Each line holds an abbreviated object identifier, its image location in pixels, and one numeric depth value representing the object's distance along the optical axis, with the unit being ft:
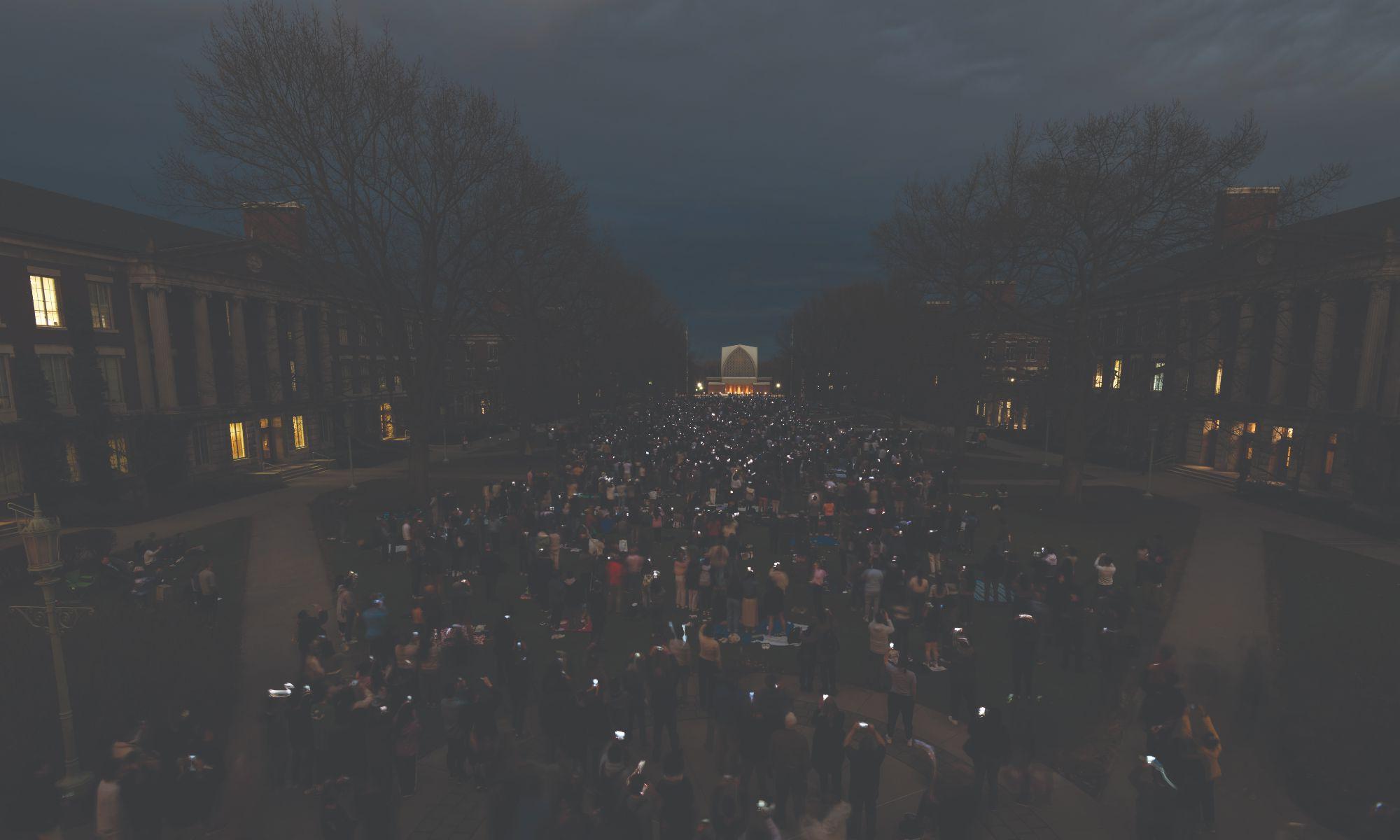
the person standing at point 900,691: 29.22
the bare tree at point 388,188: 67.77
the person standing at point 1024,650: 32.55
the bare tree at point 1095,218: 70.23
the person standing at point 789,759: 23.81
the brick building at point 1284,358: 79.00
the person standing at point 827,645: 33.45
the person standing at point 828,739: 24.59
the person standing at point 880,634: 34.37
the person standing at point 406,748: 25.67
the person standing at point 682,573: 46.29
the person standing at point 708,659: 32.07
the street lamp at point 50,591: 26.27
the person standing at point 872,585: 44.27
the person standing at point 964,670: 29.94
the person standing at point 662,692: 28.68
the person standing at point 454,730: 27.50
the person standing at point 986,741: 24.61
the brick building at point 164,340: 89.25
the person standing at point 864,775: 22.85
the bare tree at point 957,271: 98.48
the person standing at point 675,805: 20.74
